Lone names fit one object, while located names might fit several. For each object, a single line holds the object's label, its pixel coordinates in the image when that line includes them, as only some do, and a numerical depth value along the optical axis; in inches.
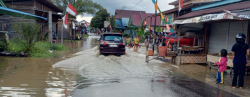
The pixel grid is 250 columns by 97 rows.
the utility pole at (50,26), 629.9
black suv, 504.1
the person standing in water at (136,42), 810.7
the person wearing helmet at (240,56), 246.8
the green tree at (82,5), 1779.0
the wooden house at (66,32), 1285.8
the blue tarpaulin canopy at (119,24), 1863.8
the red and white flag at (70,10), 624.7
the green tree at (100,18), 2415.0
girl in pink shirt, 267.1
